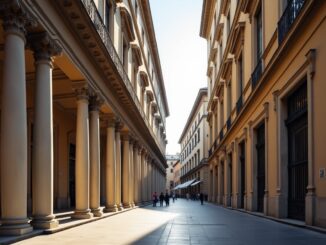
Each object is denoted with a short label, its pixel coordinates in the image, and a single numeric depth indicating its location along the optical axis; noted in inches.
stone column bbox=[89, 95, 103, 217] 675.4
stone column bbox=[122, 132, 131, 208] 1023.6
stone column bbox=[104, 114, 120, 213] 817.5
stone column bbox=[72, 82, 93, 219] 602.9
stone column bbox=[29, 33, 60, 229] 435.2
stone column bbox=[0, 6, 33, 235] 367.9
